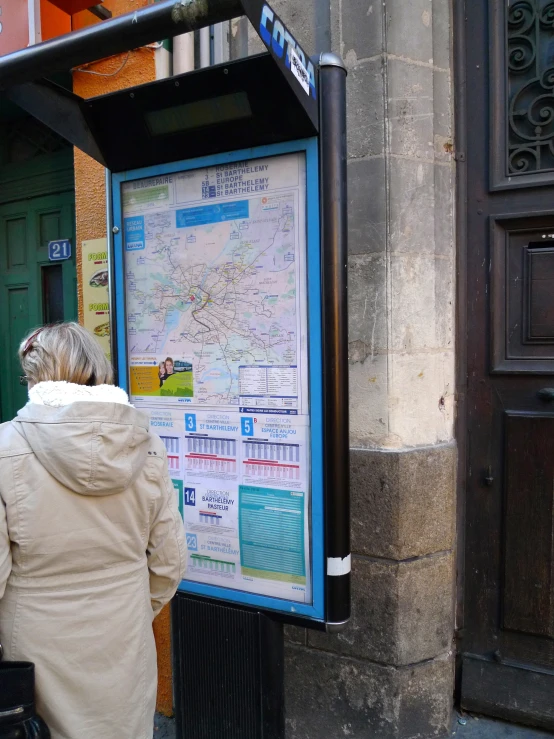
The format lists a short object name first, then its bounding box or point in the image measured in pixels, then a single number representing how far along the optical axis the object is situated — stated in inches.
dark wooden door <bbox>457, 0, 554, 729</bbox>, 110.7
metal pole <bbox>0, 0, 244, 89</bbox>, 64.9
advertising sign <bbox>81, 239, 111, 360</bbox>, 134.6
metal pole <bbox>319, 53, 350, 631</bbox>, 78.9
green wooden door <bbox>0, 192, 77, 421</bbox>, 160.1
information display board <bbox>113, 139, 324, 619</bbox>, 85.8
